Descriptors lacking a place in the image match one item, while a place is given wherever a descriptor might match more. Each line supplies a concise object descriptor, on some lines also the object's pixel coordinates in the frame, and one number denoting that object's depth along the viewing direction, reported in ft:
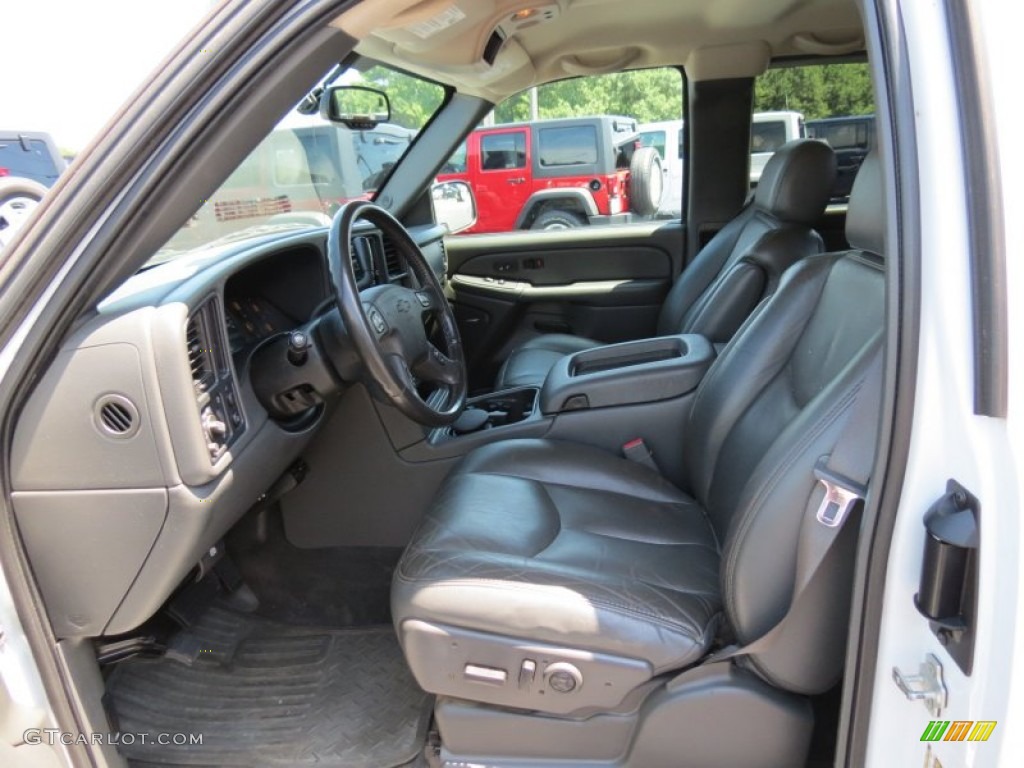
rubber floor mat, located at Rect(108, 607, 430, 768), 5.16
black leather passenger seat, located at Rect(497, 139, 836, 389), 7.91
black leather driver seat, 3.88
